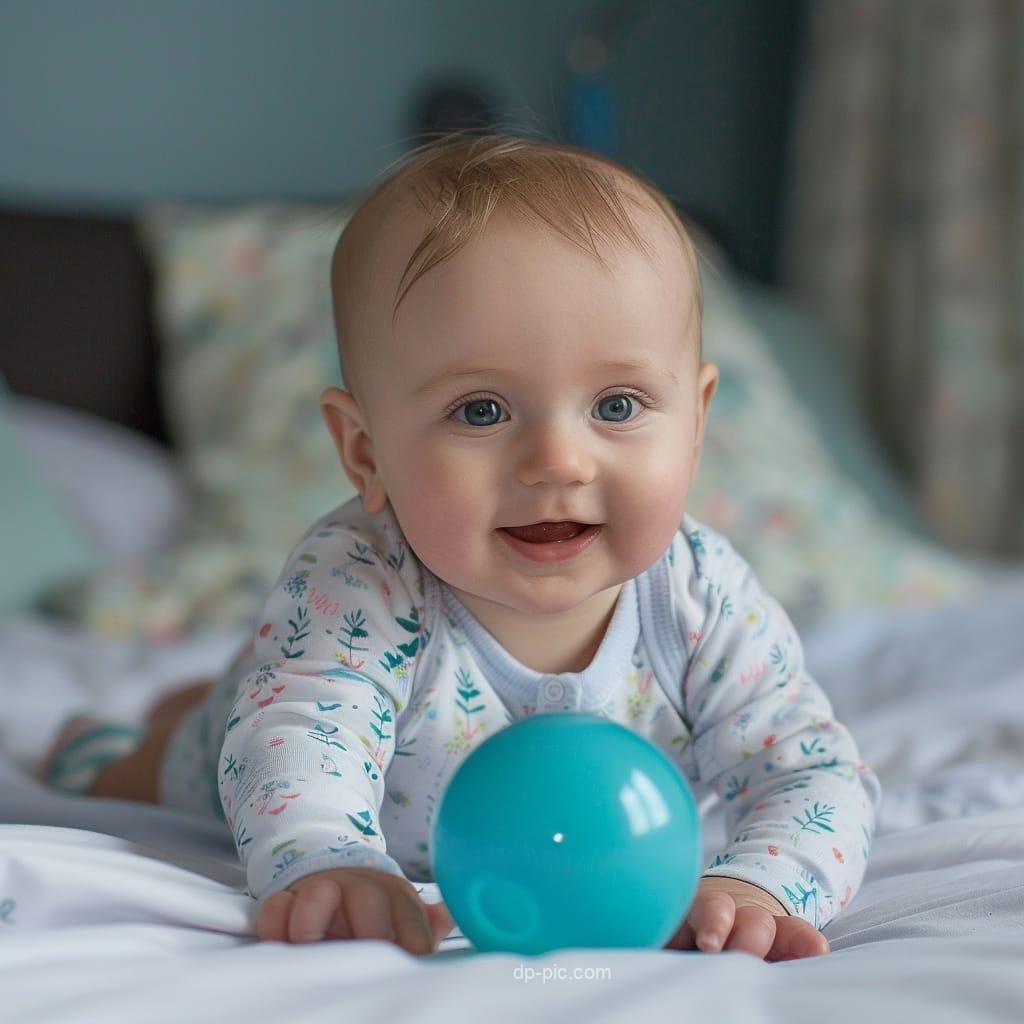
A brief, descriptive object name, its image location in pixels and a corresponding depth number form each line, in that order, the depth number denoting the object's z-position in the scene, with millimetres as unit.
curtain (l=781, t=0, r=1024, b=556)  2629
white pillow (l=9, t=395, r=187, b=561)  2061
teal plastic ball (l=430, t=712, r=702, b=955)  631
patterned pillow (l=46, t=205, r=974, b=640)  1851
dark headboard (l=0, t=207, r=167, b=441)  2281
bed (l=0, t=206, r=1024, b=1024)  595
